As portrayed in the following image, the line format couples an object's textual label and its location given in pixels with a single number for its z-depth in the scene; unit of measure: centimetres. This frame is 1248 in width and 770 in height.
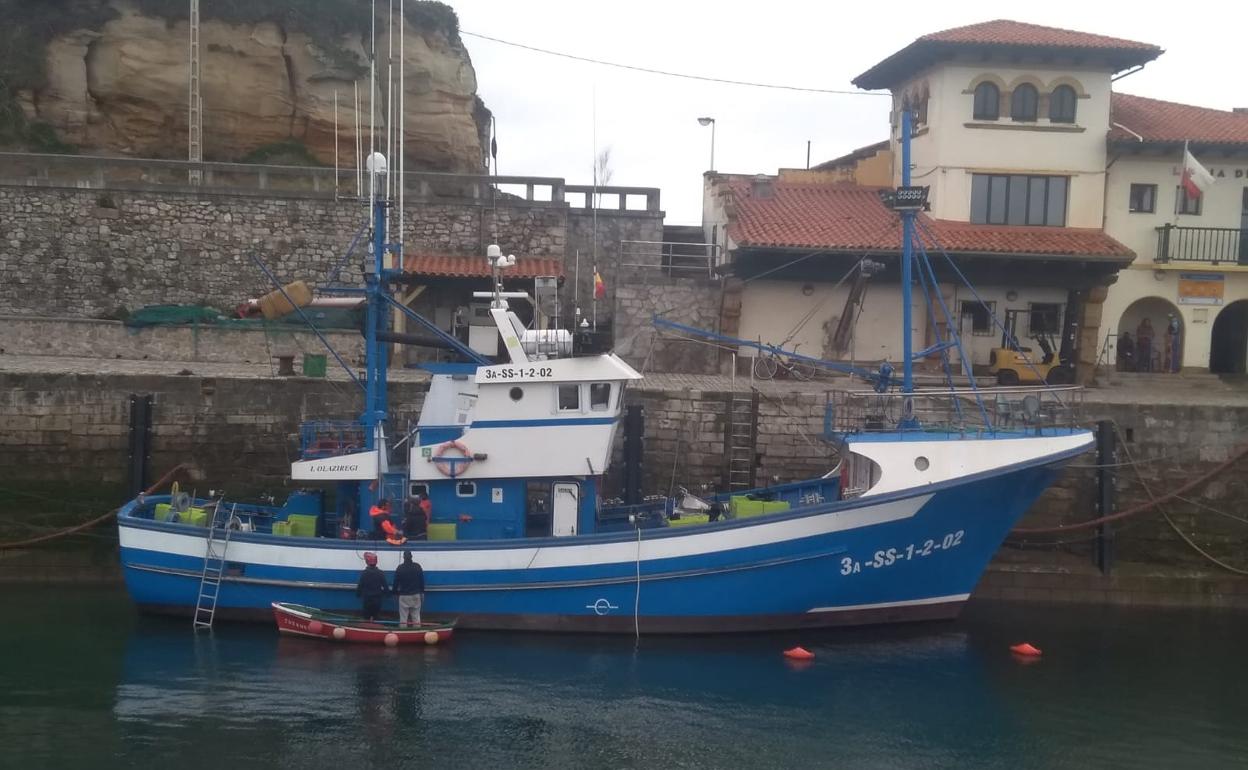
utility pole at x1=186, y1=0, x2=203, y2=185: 2527
